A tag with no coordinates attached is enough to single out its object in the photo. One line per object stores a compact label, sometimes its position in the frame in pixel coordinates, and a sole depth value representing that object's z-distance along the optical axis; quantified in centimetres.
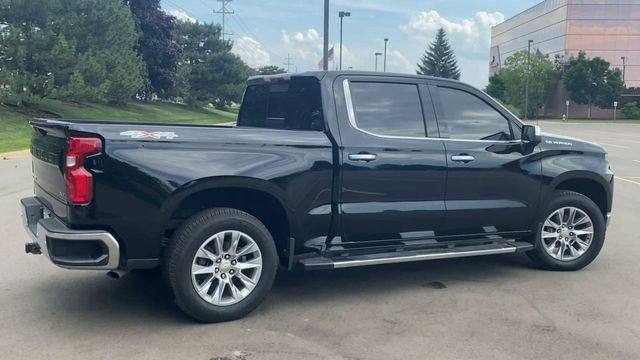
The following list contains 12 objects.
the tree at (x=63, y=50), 2759
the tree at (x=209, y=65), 5716
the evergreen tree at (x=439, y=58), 9831
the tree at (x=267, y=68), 8576
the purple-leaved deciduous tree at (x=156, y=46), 4909
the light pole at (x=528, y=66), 7694
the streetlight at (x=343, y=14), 3832
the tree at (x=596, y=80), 7544
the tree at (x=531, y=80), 8075
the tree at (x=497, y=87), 9081
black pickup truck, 442
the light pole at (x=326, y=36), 2180
